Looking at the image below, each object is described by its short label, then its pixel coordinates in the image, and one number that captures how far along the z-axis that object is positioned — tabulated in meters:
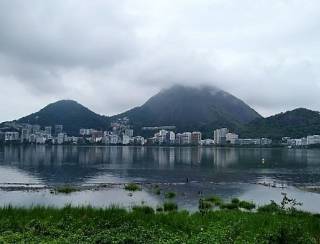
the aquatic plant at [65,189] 32.59
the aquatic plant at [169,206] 22.94
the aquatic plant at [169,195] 30.11
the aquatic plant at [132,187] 35.19
